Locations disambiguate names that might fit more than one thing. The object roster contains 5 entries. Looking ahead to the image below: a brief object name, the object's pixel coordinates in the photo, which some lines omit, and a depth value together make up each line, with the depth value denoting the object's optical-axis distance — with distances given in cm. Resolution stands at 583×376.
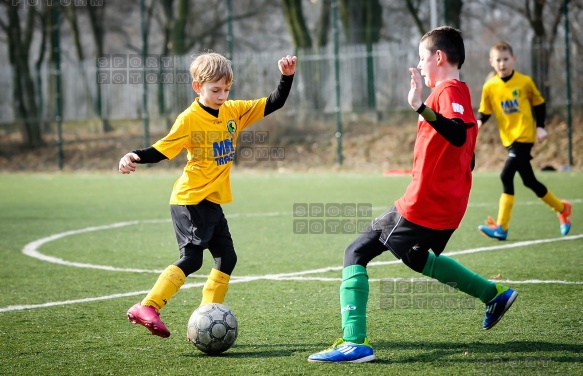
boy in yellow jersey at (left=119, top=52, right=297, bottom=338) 1021
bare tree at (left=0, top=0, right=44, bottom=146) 5156
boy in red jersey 911
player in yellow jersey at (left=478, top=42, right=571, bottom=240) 1806
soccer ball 945
